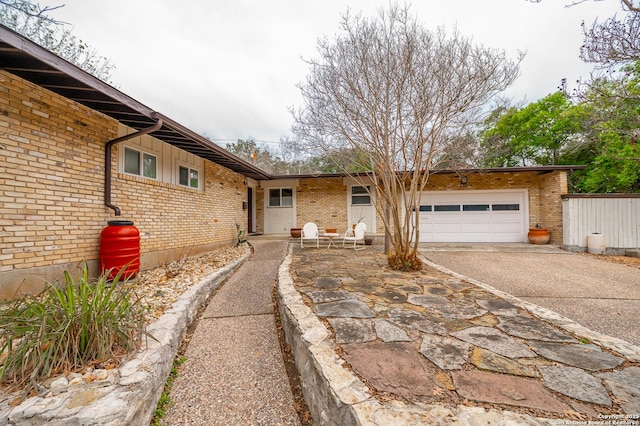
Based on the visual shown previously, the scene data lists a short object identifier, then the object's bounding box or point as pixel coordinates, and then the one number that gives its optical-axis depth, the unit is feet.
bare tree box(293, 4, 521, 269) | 12.36
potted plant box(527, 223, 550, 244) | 27.09
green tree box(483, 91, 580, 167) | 40.50
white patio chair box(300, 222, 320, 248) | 23.60
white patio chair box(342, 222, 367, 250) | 22.75
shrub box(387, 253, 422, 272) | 13.75
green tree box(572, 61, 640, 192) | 18.69
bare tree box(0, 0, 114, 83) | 21.29
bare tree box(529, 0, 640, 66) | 14.74
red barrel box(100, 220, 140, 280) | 11.84
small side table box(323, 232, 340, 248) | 23.39
